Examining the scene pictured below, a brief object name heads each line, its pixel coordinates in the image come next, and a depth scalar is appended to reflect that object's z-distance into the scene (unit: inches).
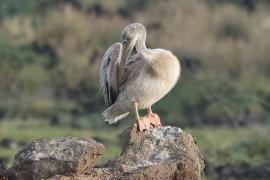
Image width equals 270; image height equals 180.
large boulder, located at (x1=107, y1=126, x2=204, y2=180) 656.4
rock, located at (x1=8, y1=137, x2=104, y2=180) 634.8
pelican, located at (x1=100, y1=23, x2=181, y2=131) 762.8
